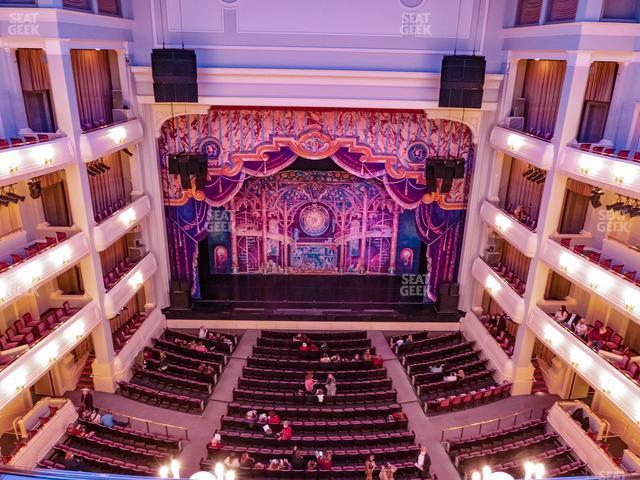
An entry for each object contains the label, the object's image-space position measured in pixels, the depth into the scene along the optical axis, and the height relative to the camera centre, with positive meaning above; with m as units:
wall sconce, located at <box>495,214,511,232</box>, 13.94 -3.84
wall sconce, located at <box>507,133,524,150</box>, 13.12 -1.55
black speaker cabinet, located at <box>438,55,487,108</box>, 12.84 -0.04
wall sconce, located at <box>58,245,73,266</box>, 11.27 -3.97
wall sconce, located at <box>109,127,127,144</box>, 12.98 -1.57
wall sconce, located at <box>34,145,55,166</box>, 10.35 -1.68
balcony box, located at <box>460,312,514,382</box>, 13.67 -7.49
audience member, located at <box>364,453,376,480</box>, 10.11 -7.52
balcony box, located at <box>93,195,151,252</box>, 12.38 -3.85
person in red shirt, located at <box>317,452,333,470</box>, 10.43 -7.65
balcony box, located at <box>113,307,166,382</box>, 13.51 -7.51
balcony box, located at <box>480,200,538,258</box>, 12.60 -3.86
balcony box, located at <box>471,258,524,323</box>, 13.17 -5.67
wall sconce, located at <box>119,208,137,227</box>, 13.72 -3.85
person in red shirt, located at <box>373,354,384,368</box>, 14.34 -7.73
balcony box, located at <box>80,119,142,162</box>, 11.65 -1.63
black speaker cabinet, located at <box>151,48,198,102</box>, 12.79 -0.04
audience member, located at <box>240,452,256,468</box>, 10.48 -7.72
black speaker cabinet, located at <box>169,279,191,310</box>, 16.66 -6.93
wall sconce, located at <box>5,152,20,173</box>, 9.66 -1.70
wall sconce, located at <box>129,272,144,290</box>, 14.30 -5.74
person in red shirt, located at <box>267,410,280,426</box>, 11.83 -7.73
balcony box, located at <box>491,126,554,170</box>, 11.88 -1.62
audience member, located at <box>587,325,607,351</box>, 11.63 -5.75
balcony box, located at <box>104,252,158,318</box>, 12.91 -5.68
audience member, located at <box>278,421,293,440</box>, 11.29 -7.68
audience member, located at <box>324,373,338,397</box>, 13.10 -7.74
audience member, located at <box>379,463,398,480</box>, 10.05 -7.59
